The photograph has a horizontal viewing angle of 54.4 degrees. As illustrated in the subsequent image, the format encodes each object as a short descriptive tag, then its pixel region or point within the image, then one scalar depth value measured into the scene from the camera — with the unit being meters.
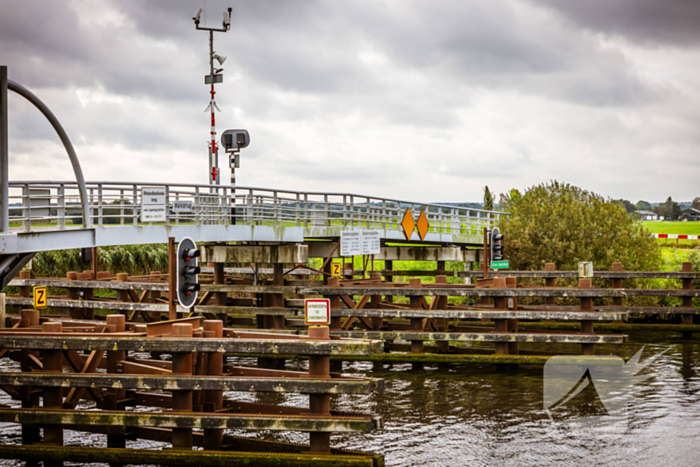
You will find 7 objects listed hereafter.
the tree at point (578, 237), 29.16
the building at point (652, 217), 129.50
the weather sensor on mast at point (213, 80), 24.67
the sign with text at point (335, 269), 21.66
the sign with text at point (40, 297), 18.34
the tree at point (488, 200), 45.22
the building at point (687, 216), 109.38
